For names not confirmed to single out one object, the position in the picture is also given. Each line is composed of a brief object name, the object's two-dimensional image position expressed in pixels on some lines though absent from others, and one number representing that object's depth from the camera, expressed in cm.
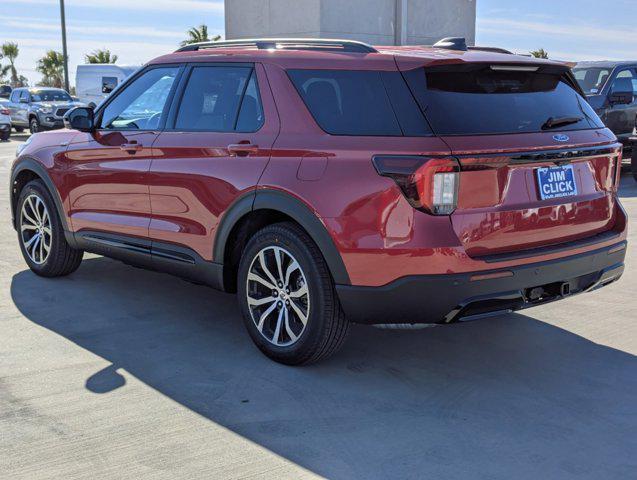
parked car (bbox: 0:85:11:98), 4203
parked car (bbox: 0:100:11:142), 2427
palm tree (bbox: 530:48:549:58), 3967
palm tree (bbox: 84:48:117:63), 5381
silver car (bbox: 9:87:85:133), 2512
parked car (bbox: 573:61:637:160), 1368
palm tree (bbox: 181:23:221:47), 5138
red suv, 372
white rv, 2889
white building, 1969
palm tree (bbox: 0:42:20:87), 7675
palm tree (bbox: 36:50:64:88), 6431
